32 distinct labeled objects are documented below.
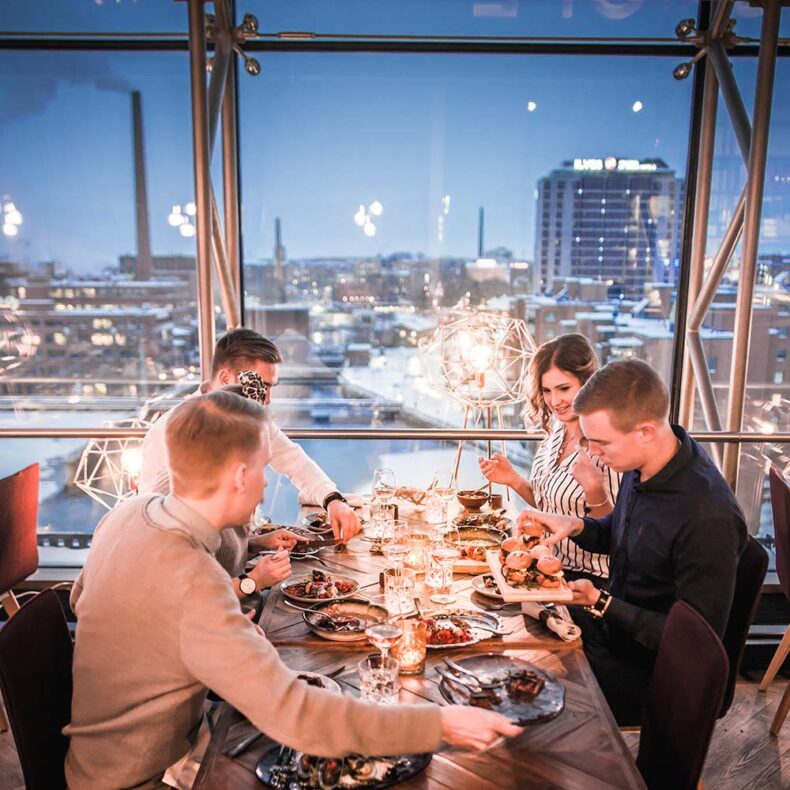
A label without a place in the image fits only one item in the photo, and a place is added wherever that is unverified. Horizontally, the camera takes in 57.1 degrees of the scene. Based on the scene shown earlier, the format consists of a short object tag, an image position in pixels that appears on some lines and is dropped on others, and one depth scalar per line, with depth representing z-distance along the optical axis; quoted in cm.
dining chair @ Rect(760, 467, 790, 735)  271
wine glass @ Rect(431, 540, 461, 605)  195
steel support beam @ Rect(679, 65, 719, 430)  391
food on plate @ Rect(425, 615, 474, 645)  169
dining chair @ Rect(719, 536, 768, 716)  194
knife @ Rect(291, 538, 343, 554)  234
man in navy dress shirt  179
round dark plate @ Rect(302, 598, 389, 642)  170
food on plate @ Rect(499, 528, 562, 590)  189
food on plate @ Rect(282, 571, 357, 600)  194
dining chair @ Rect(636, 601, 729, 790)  140
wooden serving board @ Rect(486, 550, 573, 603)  182
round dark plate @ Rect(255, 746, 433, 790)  122
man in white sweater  219
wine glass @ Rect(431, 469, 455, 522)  244
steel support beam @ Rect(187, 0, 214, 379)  312
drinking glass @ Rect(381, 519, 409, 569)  206
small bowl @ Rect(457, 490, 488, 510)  270
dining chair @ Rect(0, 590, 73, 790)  145
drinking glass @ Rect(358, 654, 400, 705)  143
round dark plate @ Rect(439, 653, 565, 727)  141
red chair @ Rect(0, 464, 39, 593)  280
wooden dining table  124
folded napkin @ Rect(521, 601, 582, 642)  173
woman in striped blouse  253
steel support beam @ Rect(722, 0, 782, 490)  320
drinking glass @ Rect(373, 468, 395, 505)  250
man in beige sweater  120
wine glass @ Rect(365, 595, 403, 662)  151
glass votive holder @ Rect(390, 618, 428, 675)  157
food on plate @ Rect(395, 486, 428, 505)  276
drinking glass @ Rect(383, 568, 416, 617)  177
